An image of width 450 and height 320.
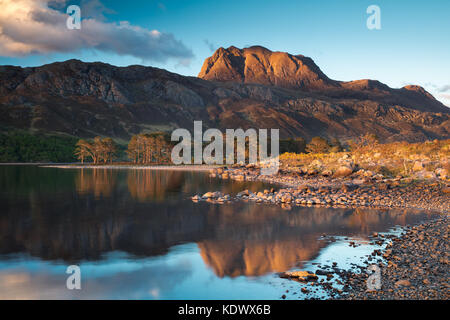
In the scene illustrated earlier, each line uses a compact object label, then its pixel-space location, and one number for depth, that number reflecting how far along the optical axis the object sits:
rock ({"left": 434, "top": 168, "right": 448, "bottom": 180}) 32.67
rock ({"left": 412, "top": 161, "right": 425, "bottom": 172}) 36.62
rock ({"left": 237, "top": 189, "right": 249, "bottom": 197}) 30.13
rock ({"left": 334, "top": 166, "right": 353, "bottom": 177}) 40.38
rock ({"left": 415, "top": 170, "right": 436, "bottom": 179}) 33.54
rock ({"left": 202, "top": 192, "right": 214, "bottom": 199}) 29.64
